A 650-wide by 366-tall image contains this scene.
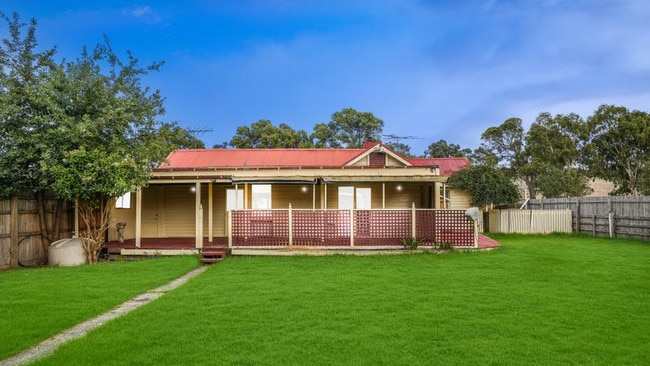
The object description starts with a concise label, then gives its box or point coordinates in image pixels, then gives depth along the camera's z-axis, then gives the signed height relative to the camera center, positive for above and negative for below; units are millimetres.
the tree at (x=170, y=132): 15414 +2812
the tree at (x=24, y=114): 11703 +2597
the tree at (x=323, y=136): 45312 +7081
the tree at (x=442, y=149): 54062 +6630
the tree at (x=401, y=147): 49625 +6415
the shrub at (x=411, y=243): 13680 -1235
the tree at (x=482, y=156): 44544 +4923
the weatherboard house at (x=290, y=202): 14102 +55
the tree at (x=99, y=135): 11938 +2156
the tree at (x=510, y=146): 43156 +5766
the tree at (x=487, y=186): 22500 +843
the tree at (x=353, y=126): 46500 +8336
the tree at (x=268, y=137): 41969 +6720
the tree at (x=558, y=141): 37938 +5378
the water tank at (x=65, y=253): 12430 -1290
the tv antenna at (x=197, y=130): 18759 +3417
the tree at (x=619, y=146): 33812 +4408
